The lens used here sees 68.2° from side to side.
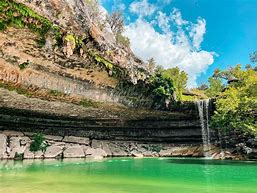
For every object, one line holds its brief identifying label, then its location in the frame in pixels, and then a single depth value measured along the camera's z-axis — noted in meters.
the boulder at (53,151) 13.31
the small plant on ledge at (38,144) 13.05
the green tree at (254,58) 25.29
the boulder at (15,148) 12.23
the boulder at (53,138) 14.72
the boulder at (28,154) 12.58
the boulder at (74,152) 13.87
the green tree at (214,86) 17.99
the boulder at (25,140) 13.04
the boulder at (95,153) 14.69
